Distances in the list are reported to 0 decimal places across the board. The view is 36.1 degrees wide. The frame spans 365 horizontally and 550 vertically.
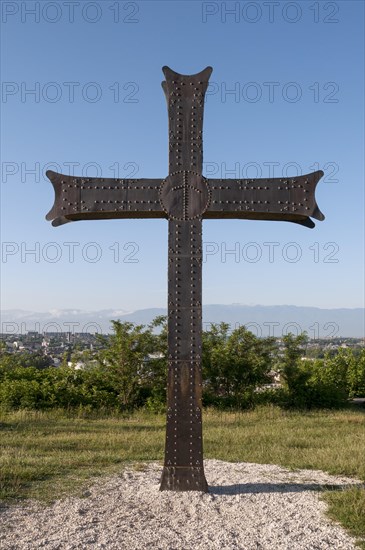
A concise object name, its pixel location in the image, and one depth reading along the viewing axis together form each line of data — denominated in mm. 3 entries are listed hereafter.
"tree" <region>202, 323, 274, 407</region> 16531
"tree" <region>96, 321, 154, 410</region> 15977
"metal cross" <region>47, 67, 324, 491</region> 6312
